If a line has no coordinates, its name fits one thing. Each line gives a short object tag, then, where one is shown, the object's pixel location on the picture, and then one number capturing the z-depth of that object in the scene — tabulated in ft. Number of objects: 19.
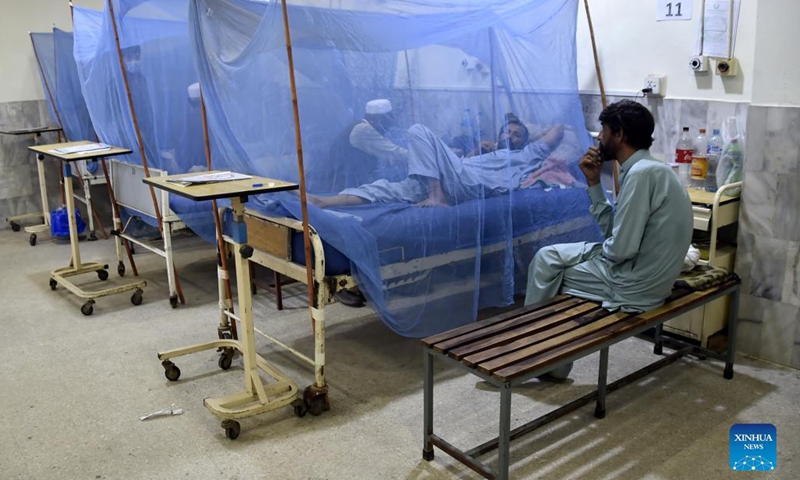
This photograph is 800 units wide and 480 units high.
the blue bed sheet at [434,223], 9.84
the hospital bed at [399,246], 9.62
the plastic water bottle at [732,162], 11.27
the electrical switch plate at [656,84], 12.59
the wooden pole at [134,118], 13.41
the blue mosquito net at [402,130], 9.58
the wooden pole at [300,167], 8.76
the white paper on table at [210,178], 9.28
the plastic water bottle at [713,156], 11.78
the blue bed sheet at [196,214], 12.98
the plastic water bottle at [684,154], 12.20
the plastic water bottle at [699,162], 11.84
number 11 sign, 12.03
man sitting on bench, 8.87
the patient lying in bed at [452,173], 10.18
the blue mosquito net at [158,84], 13.08
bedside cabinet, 10.89
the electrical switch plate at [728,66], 11.59
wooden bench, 7.47
